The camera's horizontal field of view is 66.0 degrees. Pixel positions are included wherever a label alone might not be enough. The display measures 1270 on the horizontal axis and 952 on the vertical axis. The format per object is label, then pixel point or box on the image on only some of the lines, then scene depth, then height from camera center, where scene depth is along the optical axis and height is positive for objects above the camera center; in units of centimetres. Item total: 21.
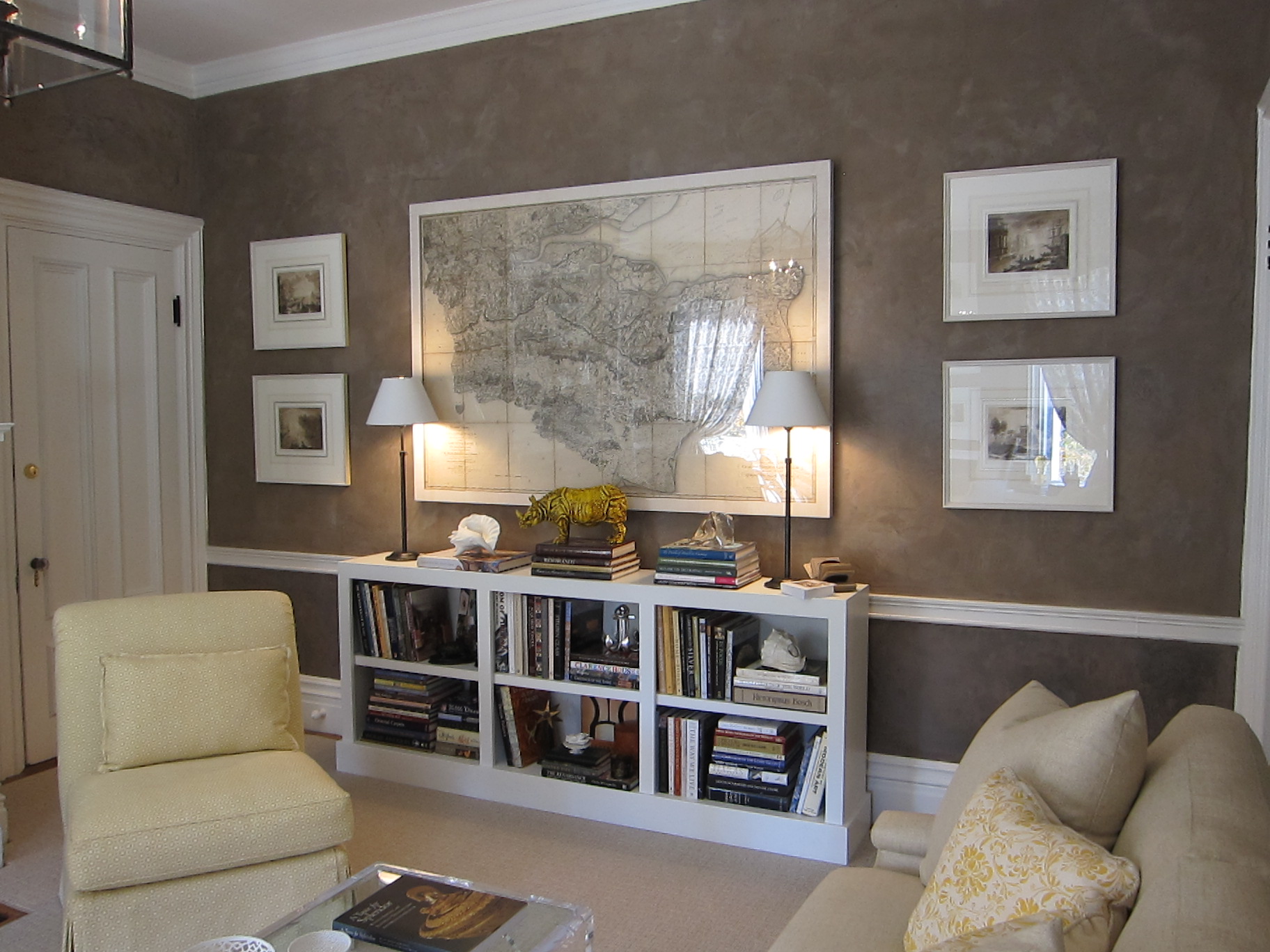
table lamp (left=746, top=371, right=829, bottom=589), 314 +11
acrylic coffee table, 190 -98
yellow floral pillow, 140 -66
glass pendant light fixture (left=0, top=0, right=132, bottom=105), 167 +69
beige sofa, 120 -59
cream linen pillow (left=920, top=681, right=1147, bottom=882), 168 -57
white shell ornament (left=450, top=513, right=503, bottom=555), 370 -37
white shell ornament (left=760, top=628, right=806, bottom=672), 317 -71
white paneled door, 394 +2
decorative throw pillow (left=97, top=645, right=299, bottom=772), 272 -77
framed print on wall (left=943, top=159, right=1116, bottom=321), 301 +61
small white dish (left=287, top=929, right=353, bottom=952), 185 -97
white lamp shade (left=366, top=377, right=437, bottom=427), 379 +12
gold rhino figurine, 352 -26
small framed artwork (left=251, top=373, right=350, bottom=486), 426 +3
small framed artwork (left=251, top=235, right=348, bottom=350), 423 +63
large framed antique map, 340 +38
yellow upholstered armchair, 236 -91
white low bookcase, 309 -100
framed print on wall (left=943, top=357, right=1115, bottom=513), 304 +1
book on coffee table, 188 -96
